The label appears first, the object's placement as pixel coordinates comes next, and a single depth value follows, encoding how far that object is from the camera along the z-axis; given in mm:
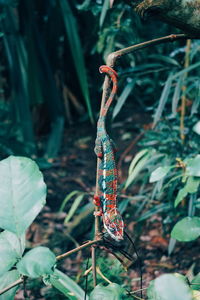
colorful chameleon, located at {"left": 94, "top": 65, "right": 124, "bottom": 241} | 1380
